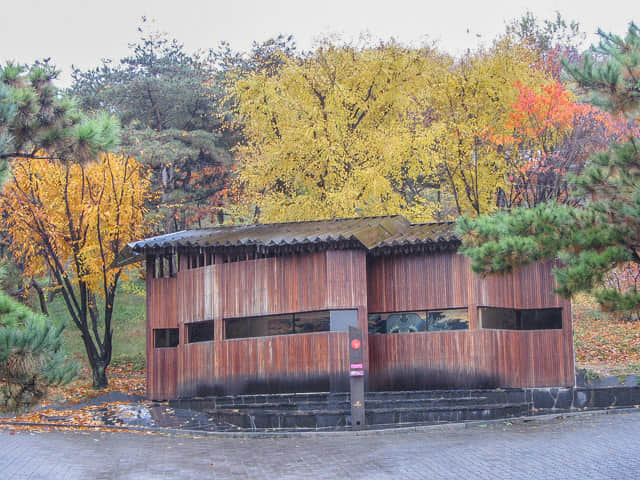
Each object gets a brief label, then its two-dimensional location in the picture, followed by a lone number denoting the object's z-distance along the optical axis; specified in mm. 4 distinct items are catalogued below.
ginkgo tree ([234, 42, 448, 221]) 25547
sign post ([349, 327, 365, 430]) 16609
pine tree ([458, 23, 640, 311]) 10000
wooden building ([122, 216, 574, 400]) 18703
